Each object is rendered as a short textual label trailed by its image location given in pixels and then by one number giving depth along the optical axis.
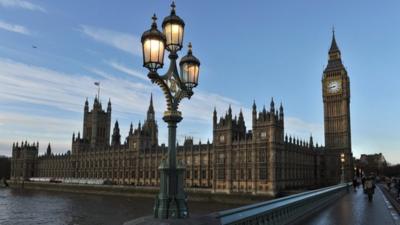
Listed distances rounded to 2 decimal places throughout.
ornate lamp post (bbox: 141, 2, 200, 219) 8.88
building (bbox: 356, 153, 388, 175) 172.50
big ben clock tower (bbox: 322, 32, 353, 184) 99.69
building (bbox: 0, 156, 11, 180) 178.38
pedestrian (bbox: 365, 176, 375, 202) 28.43
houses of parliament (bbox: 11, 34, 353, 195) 76.19
